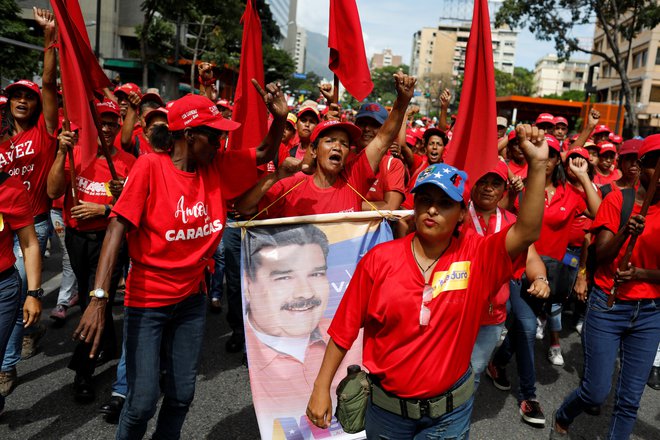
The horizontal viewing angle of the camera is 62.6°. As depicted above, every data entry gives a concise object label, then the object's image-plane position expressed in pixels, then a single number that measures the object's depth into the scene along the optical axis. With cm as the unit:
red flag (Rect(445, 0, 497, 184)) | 329
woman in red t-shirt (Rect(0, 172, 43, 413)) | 315
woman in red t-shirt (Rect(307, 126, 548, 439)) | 236
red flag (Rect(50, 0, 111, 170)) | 317
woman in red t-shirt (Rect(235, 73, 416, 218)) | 377
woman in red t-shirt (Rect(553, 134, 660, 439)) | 333
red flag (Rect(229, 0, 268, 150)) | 394
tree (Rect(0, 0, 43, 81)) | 3123
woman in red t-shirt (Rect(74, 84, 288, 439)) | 283
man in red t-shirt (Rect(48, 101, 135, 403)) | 453
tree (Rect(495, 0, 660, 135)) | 1967
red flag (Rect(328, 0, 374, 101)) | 440
